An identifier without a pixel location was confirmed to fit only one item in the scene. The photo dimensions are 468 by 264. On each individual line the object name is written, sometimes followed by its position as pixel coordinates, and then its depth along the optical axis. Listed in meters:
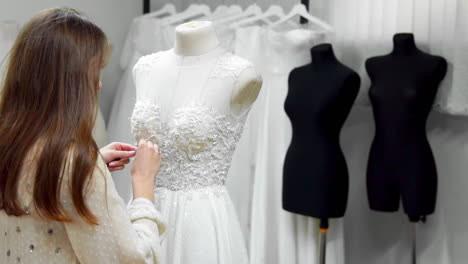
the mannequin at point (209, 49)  1.90
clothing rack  4.00
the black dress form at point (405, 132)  2.56
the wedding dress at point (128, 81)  3.48
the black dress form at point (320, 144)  2.68
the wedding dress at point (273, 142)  2.98
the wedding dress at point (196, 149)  1.86
